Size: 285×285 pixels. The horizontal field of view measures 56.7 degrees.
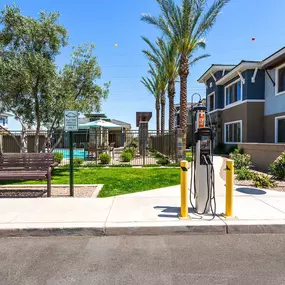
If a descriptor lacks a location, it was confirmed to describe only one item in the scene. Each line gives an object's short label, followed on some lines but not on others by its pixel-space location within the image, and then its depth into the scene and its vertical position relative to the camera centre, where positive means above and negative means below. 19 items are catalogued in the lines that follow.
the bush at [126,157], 15.52 -0.89
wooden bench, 7.52 -0.59
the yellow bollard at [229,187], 4.98 -0.85
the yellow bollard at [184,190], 4.97 -0.92
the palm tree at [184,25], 14.33 +6.59
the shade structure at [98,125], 17.30 +1.12
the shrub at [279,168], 9.09 -0.90
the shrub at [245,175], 9.22 -1.16
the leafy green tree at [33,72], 8.27 +2.25
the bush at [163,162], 13.99 -1.07
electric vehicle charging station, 5.08 -0.39
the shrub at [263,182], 8.02 -1.23
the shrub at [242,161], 11.99 -0.87
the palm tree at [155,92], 30.59 +5.93
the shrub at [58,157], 13.87 -0.82
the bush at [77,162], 14.14 -1.09
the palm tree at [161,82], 25.17 +6.00
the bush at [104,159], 14.45 -0.94
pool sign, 6.93 +0.57
